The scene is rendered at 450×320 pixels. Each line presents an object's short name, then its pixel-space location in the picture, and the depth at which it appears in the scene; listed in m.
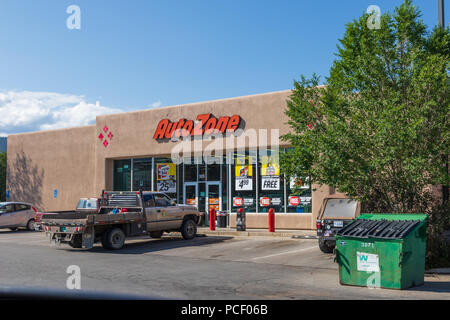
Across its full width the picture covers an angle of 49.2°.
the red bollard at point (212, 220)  21.31
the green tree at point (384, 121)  11.45
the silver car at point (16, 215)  24.03
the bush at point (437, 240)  12.06
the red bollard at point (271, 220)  19.48
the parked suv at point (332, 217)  13.91
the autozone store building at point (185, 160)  22.00
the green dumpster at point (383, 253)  8.99
